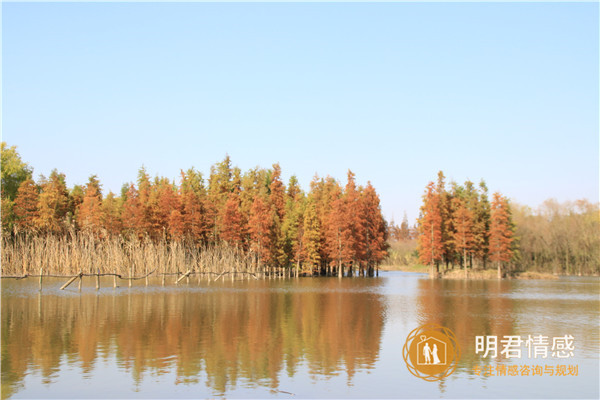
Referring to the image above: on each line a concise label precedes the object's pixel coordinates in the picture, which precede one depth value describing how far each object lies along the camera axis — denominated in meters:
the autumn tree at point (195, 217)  70.94
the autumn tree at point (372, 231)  79.38
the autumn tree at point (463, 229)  75.19
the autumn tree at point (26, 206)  65.31
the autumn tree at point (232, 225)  70.12
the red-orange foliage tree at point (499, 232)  74.12
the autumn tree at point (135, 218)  66.75
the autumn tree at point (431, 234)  75.38
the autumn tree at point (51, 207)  66.25
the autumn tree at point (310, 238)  74.56
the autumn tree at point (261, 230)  69.12
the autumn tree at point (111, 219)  67.44
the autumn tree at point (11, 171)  74.06
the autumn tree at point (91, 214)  68.06
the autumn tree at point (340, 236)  73.12
